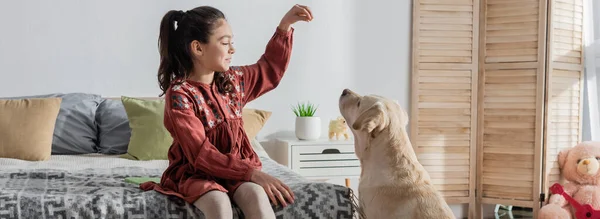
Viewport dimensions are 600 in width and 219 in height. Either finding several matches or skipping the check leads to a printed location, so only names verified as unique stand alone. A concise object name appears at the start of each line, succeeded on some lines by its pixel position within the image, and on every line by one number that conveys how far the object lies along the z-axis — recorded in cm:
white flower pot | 356
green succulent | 363
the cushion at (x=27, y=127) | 276
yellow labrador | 169
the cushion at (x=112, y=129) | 306
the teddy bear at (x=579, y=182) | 343
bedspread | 163
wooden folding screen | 369
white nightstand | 349
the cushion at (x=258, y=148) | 300
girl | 167
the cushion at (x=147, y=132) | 287
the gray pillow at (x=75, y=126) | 300
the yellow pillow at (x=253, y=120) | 324
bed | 167
